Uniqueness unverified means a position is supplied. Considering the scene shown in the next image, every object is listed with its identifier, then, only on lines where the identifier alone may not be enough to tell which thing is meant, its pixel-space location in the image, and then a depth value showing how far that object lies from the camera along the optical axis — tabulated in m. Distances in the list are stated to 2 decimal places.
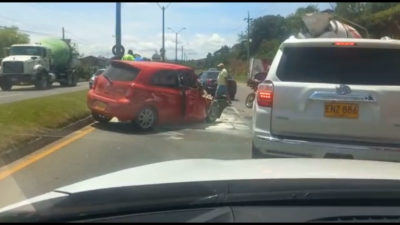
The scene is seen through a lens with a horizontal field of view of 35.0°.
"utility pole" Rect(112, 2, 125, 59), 25.55
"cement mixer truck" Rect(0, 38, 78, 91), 36.78
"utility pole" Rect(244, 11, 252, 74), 92.00
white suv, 6.43
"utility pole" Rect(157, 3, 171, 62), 51.46
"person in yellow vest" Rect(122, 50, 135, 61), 21.34
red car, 14.27
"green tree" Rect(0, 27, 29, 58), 102.88
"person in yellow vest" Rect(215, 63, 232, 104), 20.50
